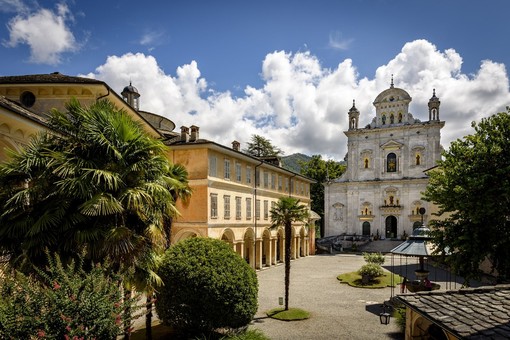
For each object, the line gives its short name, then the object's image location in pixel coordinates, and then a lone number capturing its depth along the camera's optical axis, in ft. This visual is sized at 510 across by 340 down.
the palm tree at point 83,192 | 28.60
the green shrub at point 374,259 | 93.21
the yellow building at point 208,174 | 54.49
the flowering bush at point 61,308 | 22.44
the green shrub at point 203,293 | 39.70
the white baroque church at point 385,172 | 166.20
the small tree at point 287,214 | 63.62
